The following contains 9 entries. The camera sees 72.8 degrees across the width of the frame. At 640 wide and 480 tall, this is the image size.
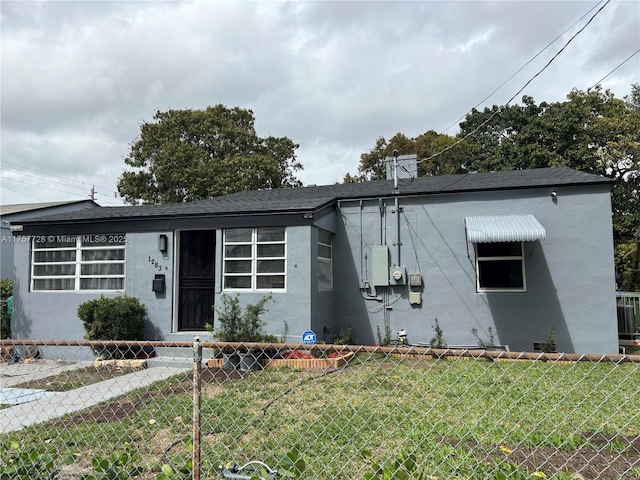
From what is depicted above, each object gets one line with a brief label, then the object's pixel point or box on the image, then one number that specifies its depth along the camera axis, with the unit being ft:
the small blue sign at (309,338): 29.31
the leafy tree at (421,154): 91.45
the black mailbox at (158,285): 33.94
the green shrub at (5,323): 37.35
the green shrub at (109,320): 30.50
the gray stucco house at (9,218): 67.51
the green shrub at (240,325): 28.07
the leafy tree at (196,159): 84.64
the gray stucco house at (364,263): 31.65
